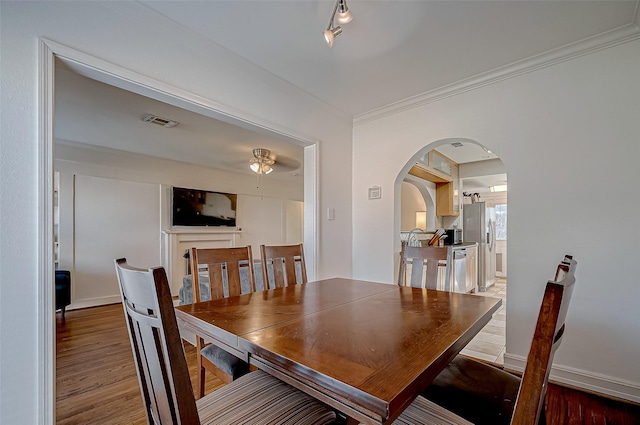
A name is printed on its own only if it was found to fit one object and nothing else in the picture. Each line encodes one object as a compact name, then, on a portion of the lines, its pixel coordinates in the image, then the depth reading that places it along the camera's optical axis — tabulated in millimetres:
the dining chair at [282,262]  2007
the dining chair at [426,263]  1902
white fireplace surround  5079
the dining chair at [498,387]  633
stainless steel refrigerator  5500
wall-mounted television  5191
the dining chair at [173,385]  666
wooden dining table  712
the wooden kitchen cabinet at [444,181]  4547
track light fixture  1585
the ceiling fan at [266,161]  4489
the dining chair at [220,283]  1472
